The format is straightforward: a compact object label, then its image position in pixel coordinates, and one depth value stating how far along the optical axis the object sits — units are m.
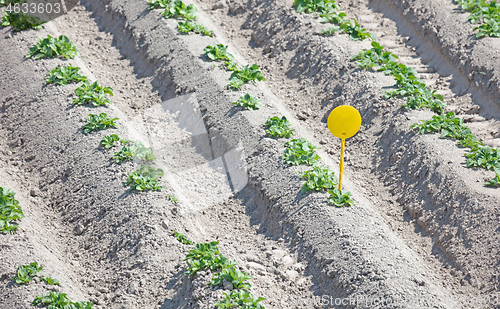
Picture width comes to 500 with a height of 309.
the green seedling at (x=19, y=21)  7.92
